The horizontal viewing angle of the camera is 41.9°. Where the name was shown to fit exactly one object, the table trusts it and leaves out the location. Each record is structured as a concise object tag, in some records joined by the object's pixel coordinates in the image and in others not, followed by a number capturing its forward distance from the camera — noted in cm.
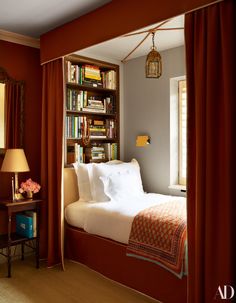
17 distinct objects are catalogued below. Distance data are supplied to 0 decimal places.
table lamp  327
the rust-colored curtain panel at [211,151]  193
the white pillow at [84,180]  371
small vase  345
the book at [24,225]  338
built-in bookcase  405
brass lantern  303
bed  265
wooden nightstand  318
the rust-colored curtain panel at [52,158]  342
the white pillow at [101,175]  357
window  410
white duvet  297
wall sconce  430
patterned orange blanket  250
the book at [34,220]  341
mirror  355
